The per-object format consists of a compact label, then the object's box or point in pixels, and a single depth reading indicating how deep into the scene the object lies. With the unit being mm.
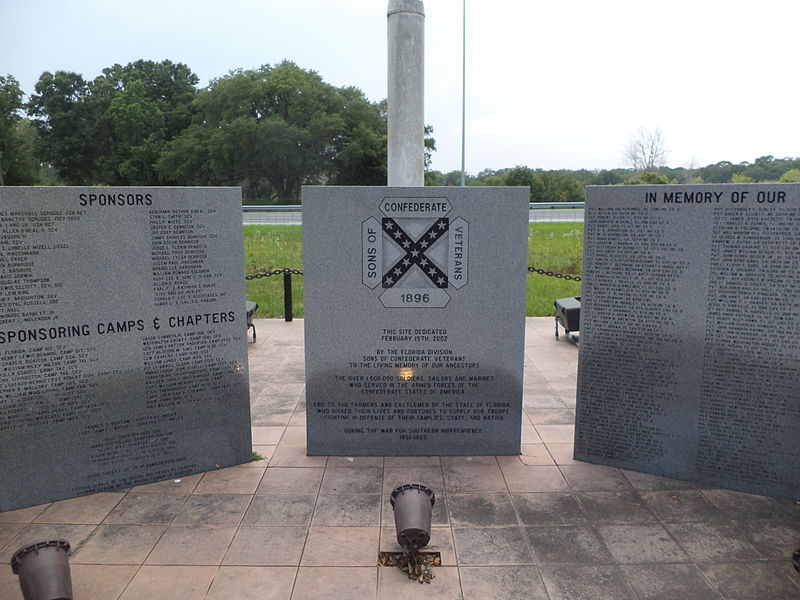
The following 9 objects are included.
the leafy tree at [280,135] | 44562
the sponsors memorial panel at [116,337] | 4383
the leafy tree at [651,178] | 33725
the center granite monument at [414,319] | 5062
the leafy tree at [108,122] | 49406
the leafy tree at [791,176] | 38409
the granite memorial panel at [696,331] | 4473
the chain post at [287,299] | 10992
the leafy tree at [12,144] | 45812
